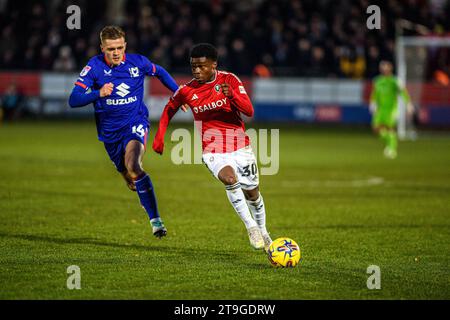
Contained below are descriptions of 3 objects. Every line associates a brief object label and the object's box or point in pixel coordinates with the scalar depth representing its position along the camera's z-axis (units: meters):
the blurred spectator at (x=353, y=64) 33.22
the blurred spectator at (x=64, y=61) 33.78
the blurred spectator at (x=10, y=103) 33.50
